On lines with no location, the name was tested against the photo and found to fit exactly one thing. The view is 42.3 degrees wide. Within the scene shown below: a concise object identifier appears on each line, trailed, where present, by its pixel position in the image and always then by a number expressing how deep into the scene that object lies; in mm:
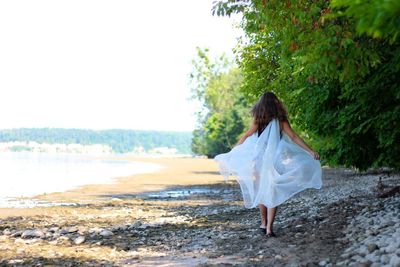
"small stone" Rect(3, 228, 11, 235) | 10636
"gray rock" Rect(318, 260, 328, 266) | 6117
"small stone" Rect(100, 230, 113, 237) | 9934
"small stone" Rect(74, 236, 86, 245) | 9217
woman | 8016
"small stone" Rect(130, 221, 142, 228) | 10916
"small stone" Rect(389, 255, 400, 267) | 5396
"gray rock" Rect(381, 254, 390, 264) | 5668
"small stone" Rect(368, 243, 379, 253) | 6254
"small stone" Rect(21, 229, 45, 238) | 10109
